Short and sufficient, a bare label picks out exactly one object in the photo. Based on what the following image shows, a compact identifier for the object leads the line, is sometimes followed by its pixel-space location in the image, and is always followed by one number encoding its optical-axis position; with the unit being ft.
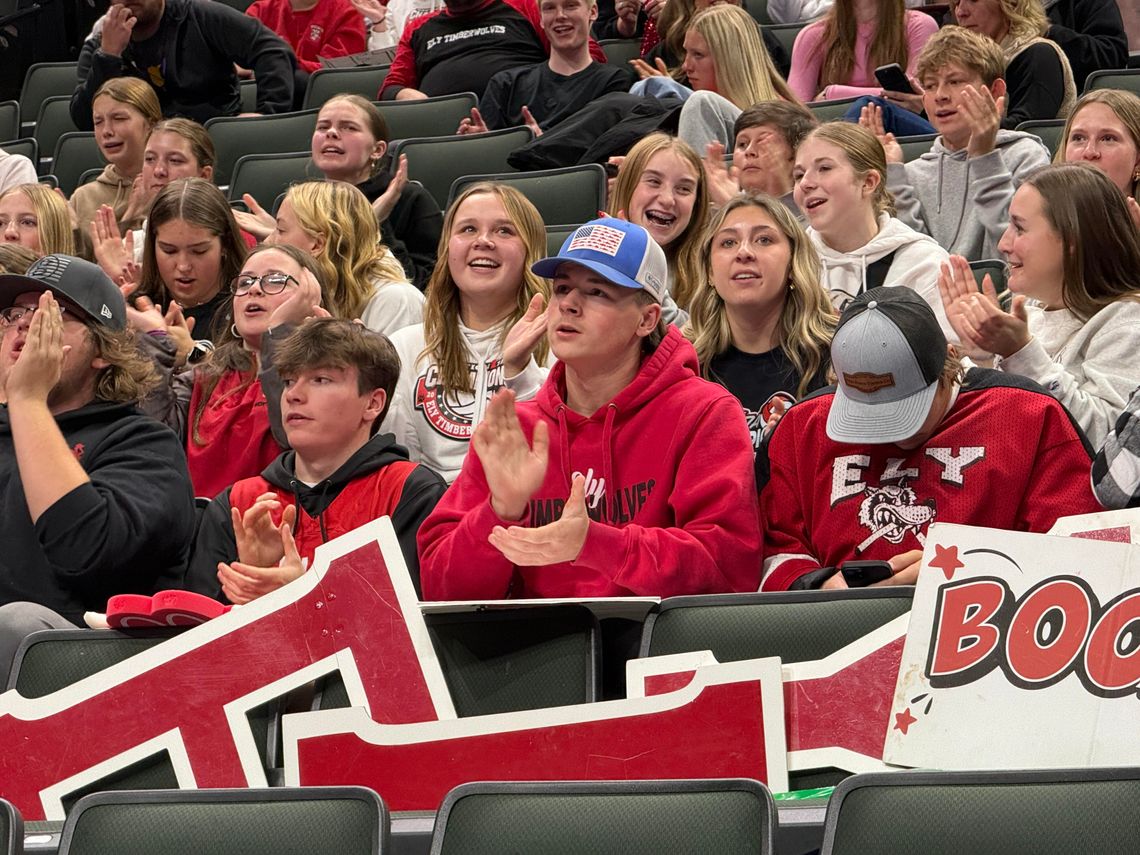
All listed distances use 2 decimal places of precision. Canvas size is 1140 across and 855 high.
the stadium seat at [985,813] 12.25
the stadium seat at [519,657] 16.58
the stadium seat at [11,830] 13.26
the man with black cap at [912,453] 17.76
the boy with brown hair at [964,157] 27.89
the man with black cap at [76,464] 19.25
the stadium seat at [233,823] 13.16
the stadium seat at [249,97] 44.24
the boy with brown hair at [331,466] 19.79
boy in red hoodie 17.19
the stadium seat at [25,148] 40.19
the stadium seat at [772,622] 15.88
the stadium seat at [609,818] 12.65
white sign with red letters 14.21
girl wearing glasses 23.85
